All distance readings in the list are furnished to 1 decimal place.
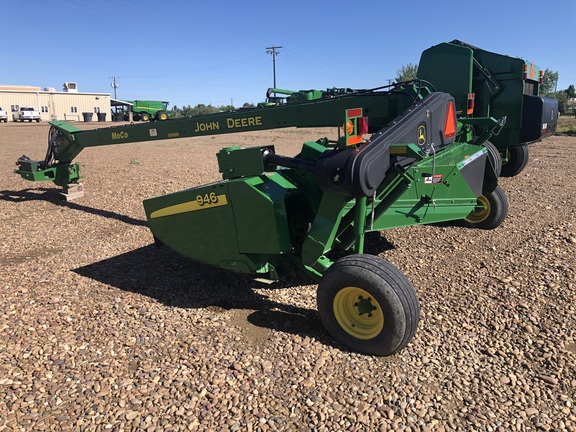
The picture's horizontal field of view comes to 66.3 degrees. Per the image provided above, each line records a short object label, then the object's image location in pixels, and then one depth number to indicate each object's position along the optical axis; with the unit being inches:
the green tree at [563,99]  2157.2
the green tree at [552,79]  2395.7
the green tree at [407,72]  2472.9
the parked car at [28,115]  1979.6
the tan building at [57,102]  2329.0
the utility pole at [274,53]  2309.3
